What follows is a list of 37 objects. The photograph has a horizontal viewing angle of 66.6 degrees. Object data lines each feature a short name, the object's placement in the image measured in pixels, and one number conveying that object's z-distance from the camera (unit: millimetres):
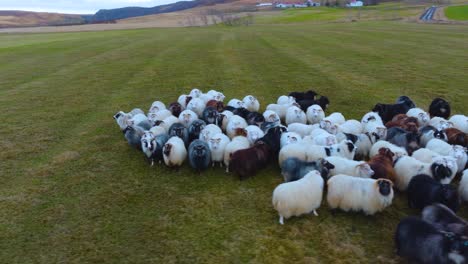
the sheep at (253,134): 8320
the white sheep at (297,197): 5887
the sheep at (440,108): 10117
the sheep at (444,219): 4863
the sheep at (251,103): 11125
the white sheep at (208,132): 8215
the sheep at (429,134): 7898
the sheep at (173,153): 7719
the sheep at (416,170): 6332
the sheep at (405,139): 7867
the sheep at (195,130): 8727
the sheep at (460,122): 8704
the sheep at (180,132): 8602
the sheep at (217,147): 7778
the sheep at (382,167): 6570
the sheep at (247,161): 7309
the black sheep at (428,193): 5750
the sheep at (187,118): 9594
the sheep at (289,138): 7785
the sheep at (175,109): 10820
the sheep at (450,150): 6992
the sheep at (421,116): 9016
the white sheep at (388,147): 7161
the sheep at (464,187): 6273
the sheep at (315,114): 9959
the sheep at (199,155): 7512
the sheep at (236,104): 10822
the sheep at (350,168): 6473
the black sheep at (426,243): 4449
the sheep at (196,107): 10758
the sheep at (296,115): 9883
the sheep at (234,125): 8895
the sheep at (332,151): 7324
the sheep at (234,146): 7675
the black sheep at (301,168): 6732
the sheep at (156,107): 10438
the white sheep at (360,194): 5844
